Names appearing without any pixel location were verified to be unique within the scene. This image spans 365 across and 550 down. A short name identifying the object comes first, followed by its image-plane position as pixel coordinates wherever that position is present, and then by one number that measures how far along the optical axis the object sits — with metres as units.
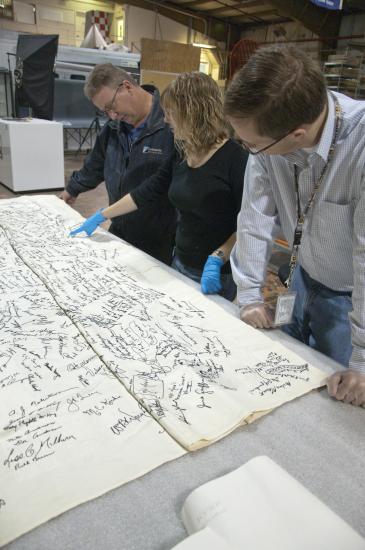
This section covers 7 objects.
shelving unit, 5.50
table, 0.49
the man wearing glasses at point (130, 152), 1.58
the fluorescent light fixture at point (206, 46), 9.53
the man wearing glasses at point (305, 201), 0.72
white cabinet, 4.05
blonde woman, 1.17
